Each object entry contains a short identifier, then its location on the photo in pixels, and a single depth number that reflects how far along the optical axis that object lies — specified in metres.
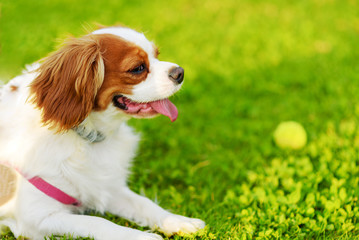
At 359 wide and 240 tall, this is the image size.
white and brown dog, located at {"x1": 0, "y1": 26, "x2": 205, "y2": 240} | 2.46
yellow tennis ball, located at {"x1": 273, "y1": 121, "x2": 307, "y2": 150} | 3.66
